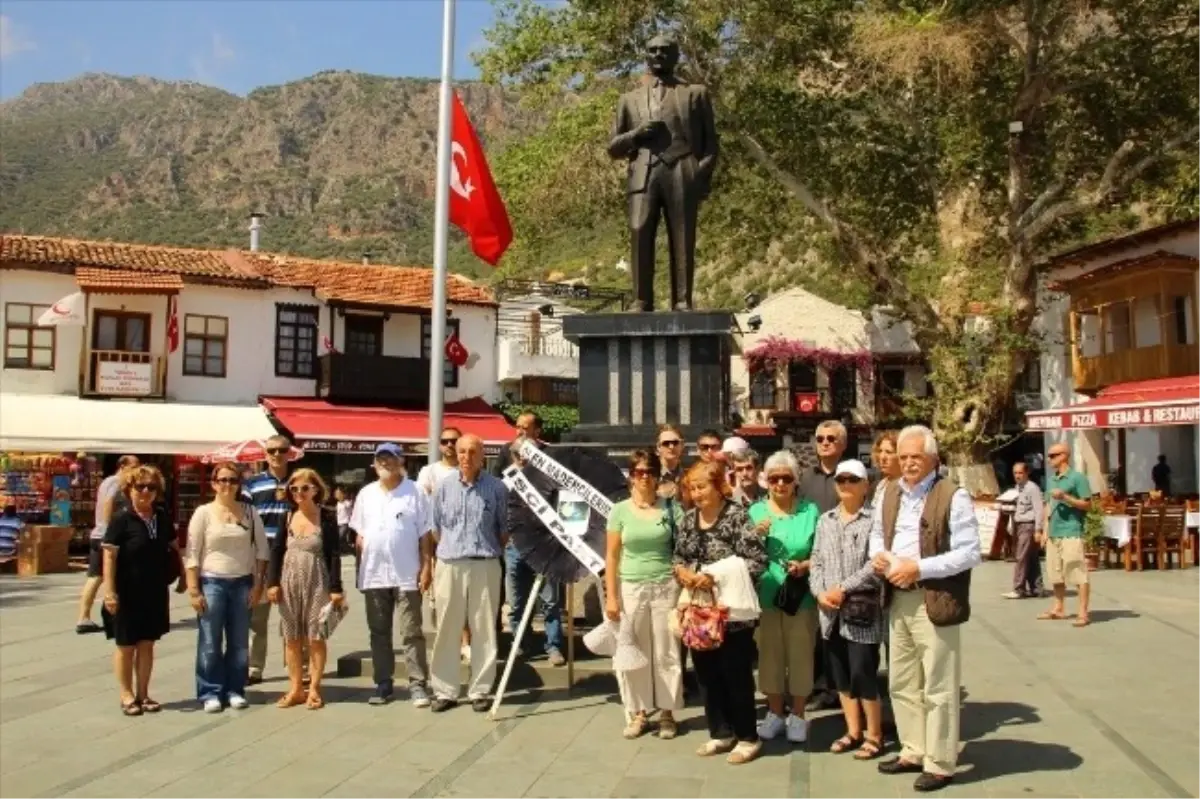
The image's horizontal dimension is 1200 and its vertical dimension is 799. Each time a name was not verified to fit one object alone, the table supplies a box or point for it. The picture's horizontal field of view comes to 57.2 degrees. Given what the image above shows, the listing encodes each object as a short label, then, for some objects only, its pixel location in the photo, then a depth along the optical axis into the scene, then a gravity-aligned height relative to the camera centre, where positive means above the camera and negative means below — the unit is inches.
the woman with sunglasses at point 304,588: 287.1 -30.9
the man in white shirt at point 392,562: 286.7 -24.2
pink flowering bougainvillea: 1556.3 +161.8
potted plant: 674.7 -38.0
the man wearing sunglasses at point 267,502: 307.3 -9.1
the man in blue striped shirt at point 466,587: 280.1 -29.9
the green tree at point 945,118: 844.0 +289.8
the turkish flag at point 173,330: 1087.6 +137.4
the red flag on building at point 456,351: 1222.9 +131.7
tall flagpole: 448.8 +101.7
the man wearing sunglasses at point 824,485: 257.4 -3.5
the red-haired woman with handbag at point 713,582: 230.7 -23.2
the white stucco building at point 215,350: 1013.1 +121.7
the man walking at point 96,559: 405.7 -33.4
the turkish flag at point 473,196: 489.7 +122.9
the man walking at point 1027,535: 509.4 -29.9
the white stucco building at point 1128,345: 1058.1 +133.1
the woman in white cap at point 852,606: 225.1 -27.7
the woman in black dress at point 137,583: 280.7 -29.3
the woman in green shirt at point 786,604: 239.3 -29.3
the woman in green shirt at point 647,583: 245.9 -25.4
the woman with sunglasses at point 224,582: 285.1 -29.3
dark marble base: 349.7 +30.8
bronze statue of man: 365.4 +104.6
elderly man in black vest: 206.8 -23.6
